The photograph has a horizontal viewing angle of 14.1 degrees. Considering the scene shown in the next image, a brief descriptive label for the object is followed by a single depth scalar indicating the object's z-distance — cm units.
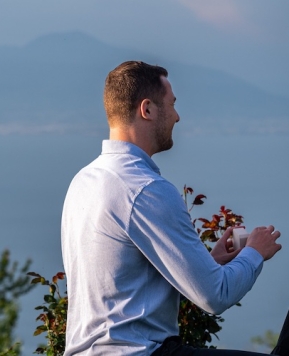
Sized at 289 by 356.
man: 338
